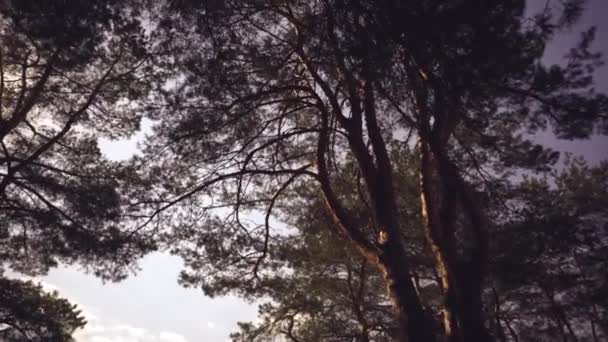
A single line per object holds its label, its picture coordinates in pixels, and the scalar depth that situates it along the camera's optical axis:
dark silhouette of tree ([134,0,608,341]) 2.88
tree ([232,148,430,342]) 7.56
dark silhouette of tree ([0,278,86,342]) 6.15
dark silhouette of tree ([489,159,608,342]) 6.04
